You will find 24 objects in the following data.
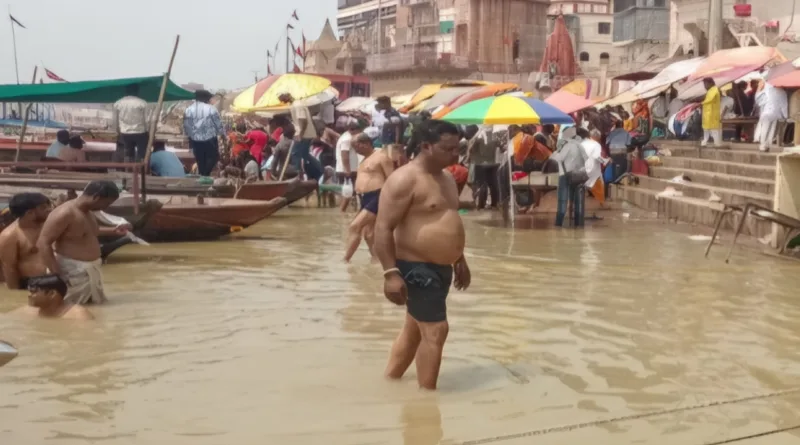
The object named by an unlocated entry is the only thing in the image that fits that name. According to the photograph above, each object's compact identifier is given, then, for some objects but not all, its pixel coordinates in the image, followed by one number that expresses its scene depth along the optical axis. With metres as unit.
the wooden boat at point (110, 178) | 11.78
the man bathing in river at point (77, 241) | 7.77
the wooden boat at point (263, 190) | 15.55
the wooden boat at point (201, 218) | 12.16
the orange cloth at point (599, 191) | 16.92
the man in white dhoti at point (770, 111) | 15.50
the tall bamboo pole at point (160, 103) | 12.73
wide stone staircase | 14.28
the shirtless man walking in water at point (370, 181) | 10.05
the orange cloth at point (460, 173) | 15.67
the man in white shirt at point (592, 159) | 14.92
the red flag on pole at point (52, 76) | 26.78
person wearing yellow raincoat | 17.78
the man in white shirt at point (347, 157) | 16.27
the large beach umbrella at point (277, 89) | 20.36
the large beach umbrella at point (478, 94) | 19.25
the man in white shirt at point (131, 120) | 14.81
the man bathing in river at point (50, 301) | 7.66
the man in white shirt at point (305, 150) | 18.16
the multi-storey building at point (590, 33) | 56.06
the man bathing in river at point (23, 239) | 8.23
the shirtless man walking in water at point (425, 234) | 5.38
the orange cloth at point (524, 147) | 15.96
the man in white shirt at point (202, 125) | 16.28
